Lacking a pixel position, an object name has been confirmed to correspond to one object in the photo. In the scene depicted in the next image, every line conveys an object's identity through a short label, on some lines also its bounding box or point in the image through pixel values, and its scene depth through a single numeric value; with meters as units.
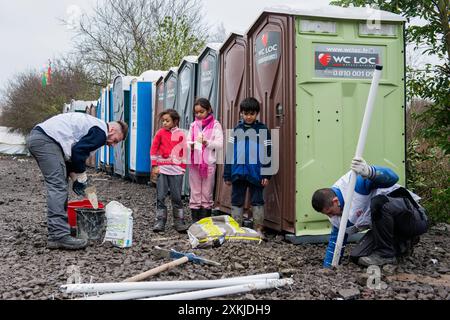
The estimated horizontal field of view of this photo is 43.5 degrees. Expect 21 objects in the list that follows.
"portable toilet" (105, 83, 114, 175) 16.45
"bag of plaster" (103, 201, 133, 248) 5.40
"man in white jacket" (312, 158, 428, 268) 4.46
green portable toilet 5.64
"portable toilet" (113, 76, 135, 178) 13.86
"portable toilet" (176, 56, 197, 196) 9.41
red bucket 5.91
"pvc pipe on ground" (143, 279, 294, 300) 3.47
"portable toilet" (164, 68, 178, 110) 10.61
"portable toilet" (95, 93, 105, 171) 17.89
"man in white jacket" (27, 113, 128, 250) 5.29
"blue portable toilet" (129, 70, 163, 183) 12.46
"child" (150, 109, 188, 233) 6.58
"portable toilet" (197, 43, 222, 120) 8.12
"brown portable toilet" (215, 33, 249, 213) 7.02
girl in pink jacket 6.65
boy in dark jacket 5.94
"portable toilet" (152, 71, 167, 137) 11.61
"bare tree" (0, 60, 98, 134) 31.78
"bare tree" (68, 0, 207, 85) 23.27
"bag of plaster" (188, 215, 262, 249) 5.33
